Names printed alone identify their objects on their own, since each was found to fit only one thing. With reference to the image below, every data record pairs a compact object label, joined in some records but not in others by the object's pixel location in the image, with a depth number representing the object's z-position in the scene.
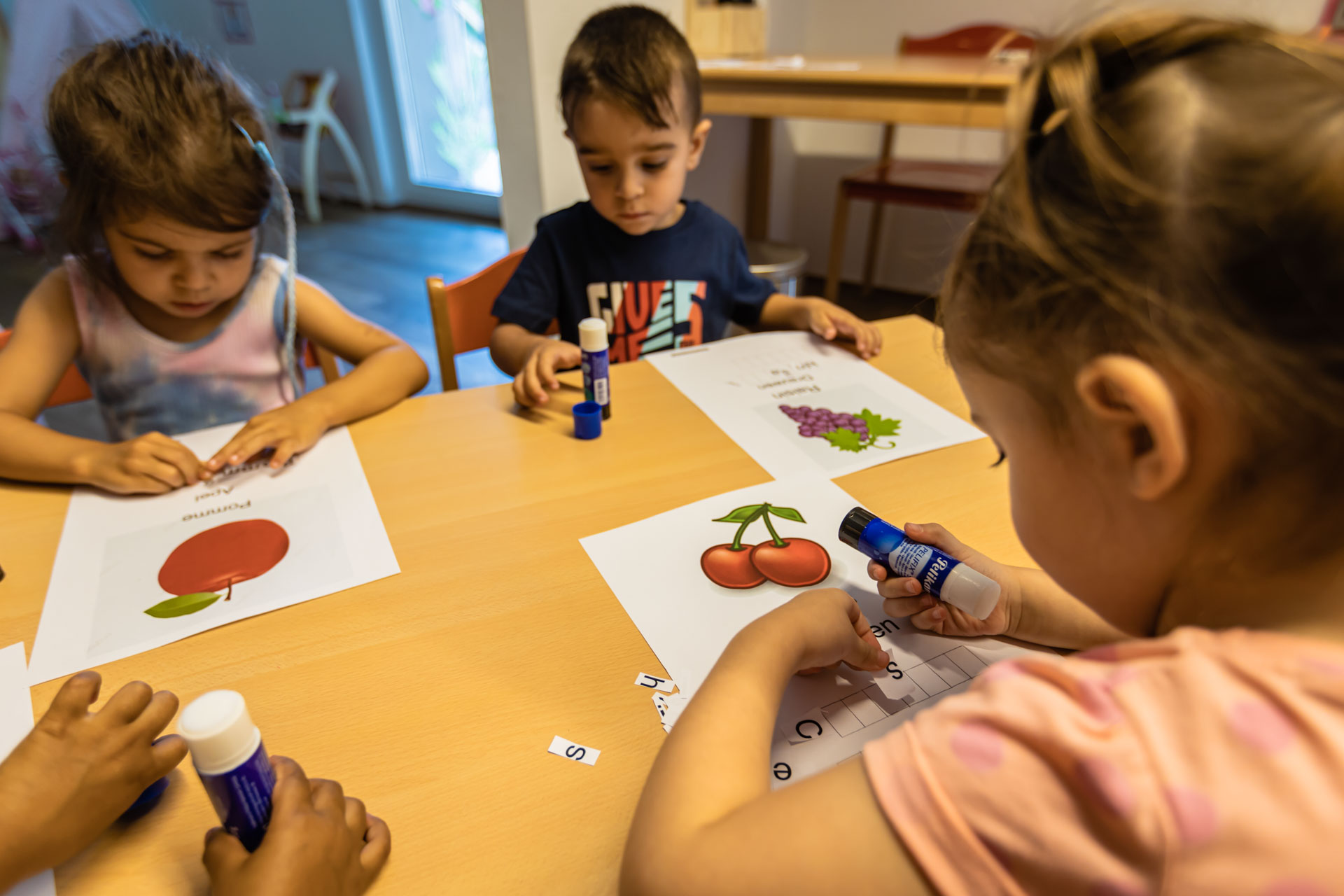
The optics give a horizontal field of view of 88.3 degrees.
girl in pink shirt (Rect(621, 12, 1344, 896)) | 0.24
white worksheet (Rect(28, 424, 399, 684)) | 0.50
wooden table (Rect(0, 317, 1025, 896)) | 0.37
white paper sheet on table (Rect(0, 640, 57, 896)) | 0.42
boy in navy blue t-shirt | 0.99
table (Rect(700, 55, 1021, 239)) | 1.57
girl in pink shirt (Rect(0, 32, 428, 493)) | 0.71
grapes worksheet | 0.73
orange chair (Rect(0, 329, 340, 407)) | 0.95
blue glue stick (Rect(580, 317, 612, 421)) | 0.74
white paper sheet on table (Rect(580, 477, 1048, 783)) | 0.43
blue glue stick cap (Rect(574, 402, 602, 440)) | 0.75
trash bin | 1.83
